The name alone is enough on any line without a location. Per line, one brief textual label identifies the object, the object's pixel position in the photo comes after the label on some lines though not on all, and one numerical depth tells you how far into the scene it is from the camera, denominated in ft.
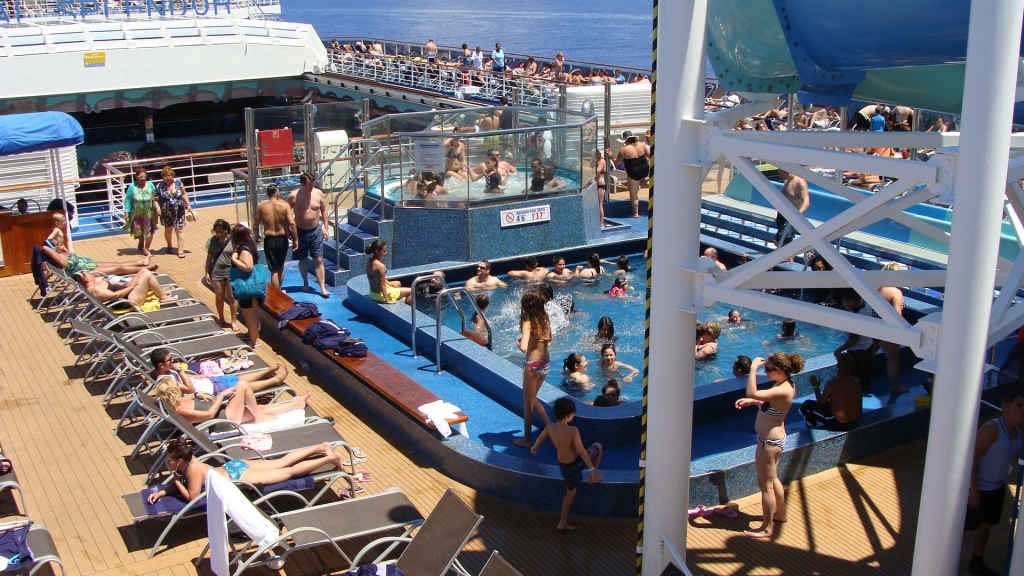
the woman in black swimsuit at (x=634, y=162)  50.70
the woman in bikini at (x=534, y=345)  25.08
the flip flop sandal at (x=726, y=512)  23.22
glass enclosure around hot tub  41.34
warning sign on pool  42.75
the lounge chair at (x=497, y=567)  17.58
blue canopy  39.83
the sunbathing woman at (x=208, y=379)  27.20
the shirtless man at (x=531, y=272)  41.34
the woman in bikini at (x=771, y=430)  21.63
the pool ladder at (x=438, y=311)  30.50
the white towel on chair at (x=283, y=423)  25.74
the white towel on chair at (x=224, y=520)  19.57
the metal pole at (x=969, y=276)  13.14
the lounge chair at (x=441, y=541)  18.94
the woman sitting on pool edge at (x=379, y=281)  35.19
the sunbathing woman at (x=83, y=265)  38.11
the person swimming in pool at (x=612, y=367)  32.22
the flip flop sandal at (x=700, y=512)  23.16
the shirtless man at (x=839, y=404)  25.23
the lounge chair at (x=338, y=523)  20.11
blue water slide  14.96
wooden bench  27.12
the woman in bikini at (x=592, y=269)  41.88
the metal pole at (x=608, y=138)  53.09
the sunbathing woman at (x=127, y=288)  35.65
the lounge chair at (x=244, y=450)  23.58
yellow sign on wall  89.27
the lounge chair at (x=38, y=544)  19.08
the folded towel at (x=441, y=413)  25.62
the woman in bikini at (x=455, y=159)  41.02
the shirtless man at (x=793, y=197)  40.52
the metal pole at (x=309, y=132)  45.91
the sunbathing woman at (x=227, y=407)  25.00
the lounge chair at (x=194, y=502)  21.39
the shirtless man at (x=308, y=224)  38.37
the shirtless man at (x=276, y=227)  37.24
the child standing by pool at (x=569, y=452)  22.04
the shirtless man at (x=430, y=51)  105.09
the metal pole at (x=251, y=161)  43.88
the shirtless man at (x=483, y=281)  38.93
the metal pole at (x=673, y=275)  16.52
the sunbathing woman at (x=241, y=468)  21.83
